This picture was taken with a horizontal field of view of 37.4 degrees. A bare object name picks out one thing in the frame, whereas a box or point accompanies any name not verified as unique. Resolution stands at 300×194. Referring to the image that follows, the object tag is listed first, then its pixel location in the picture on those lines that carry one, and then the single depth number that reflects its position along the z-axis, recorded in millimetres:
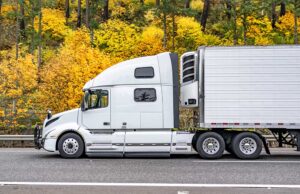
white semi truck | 14055
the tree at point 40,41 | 39594
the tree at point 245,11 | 38006
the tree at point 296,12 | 36731
